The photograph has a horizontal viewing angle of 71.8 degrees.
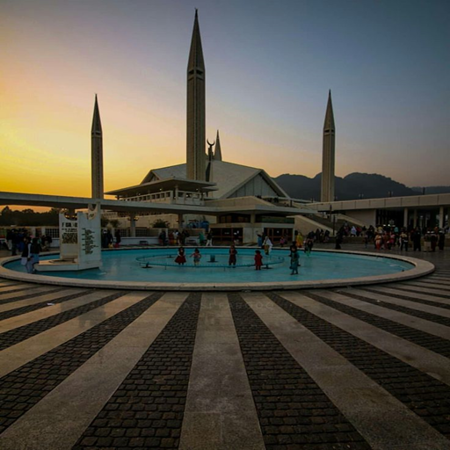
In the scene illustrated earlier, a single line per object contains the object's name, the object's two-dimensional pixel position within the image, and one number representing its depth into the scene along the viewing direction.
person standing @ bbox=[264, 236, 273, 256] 21.67
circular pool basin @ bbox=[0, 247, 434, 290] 9.45
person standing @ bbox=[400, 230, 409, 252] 23.69
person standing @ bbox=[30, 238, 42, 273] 13.38
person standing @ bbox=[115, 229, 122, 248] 27.88
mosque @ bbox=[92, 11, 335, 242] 37.28
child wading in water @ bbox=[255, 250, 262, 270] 14.96
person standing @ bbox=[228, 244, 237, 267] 15.81
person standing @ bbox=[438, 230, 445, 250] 24.09
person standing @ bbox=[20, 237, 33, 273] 13.24
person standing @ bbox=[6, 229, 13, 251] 23.62
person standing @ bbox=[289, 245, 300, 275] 13.30
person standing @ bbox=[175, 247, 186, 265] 16.17
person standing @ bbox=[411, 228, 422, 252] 23.42
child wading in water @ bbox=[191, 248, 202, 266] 16.30
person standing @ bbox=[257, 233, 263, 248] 28.02
